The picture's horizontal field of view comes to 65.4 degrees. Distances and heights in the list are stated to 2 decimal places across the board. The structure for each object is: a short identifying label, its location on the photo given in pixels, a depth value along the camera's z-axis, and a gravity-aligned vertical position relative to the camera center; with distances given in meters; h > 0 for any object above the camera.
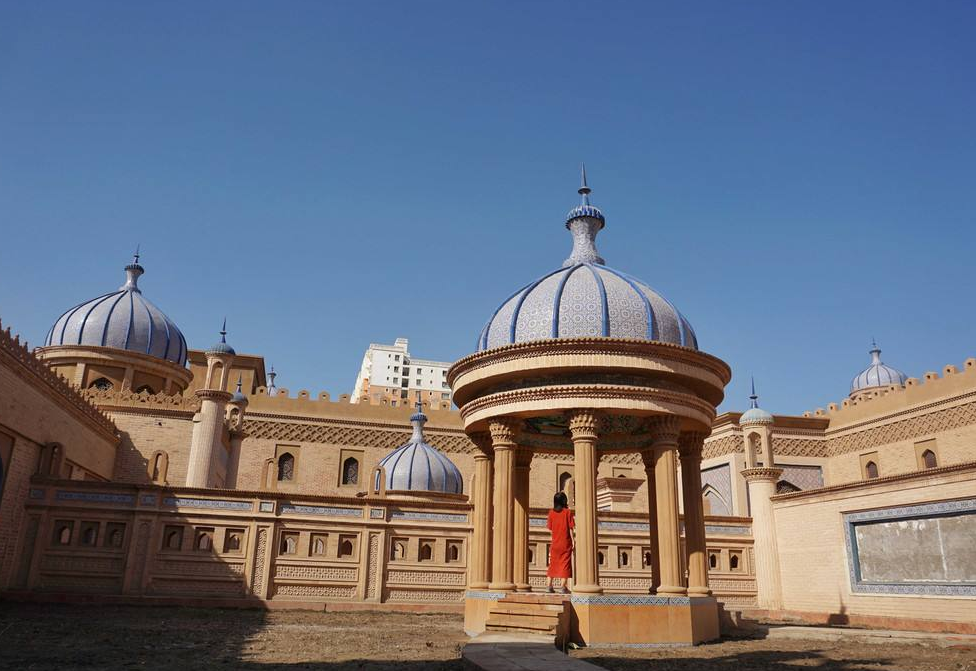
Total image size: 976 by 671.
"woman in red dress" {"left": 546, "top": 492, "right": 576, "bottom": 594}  12.11 +0.55
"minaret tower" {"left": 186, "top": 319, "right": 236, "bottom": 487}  25.00 +4.19
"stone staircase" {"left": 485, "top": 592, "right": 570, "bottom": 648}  10.46 -0.49
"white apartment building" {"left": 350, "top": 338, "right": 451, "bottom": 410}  118.12 +30.86
